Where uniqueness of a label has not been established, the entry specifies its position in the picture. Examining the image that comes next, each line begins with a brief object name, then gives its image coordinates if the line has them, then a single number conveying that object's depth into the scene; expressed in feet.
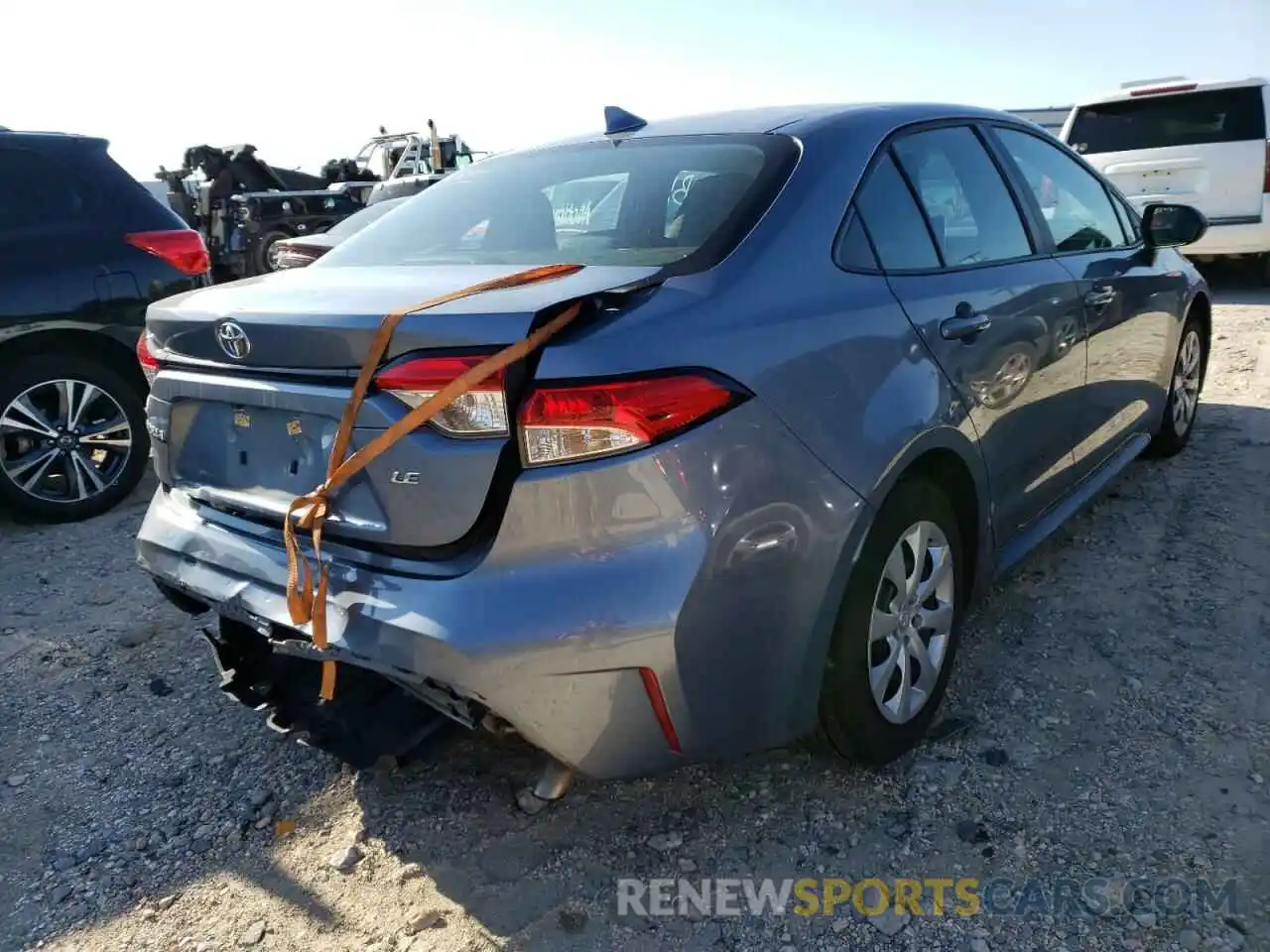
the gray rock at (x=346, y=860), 7.58
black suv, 14.94
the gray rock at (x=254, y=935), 6.93
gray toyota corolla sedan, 6.00
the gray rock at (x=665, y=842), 7.61
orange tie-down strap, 5.94
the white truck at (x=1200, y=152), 27.86
